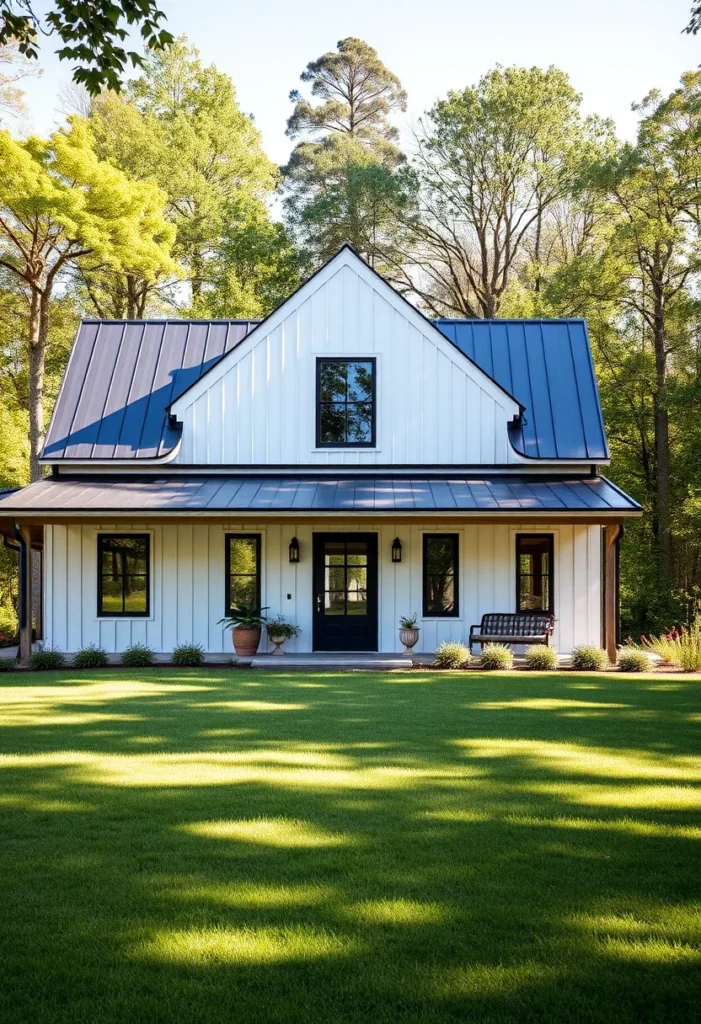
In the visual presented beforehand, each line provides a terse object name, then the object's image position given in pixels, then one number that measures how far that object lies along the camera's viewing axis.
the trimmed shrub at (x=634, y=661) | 15.78
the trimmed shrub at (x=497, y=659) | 15.76
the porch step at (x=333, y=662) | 16.28
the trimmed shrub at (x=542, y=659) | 15.94
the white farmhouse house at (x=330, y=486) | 18.31
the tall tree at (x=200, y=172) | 34.09
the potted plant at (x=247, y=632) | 17.55
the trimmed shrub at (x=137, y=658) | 16.38
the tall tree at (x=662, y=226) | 26.64
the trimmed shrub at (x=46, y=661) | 16.14
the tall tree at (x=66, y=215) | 24.97
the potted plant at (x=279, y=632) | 17.83
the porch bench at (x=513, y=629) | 17.11
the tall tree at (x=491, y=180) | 32.69
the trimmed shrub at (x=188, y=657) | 16.33
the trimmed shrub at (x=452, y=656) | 16.00
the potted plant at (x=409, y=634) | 17.50
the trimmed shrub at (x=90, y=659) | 16.23
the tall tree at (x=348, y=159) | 34.09
